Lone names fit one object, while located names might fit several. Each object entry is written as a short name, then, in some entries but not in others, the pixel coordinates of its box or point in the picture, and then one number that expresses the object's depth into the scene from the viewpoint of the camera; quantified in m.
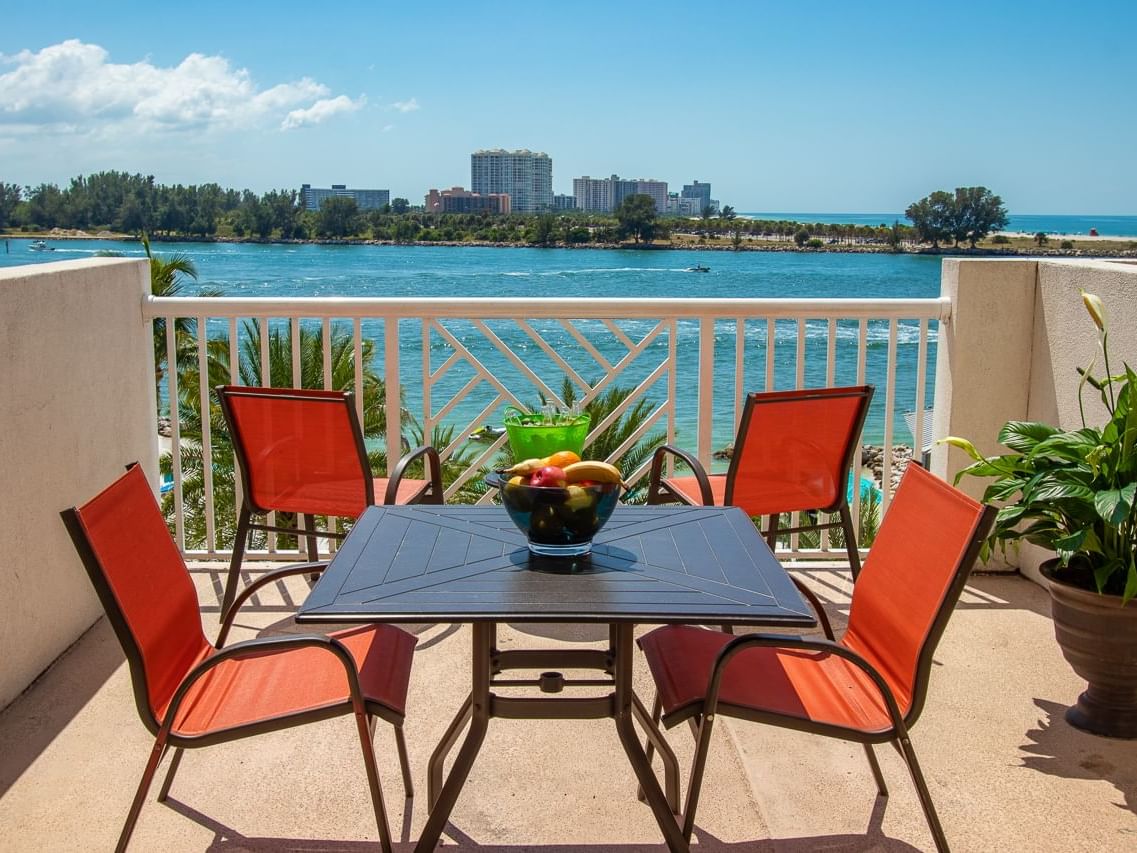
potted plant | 2.90
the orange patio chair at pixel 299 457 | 3.56
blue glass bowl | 2.22
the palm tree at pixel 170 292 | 13.14
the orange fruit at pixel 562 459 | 2.35
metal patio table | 2.03
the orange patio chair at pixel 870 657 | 2.14
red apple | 2.24
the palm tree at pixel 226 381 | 10.13
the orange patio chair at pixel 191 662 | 2.06
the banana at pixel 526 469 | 2.29
